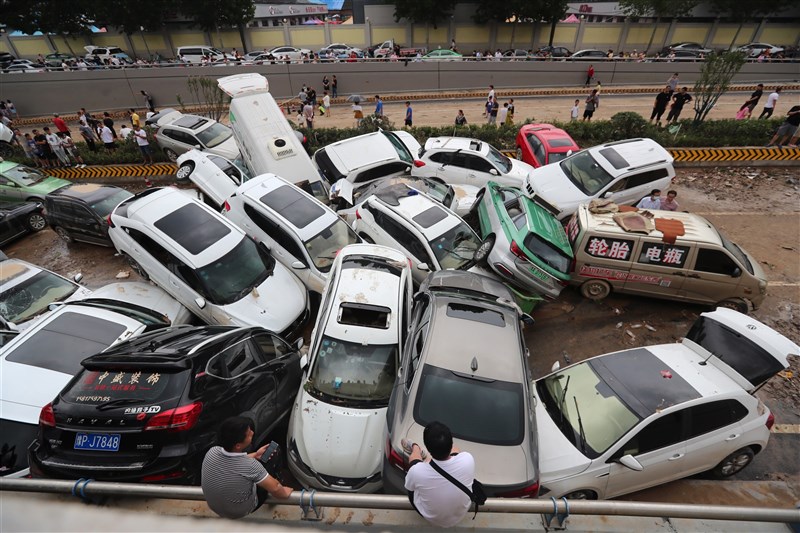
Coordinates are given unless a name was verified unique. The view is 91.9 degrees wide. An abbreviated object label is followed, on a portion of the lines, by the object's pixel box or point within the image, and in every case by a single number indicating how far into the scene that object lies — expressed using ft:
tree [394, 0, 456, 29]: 104.32
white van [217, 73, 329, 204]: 34.12
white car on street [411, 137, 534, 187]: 36.24
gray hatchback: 13.20
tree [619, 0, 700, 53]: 99.04
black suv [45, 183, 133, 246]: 30.94
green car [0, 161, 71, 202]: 36.70
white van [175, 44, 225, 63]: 100.78
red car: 38.17
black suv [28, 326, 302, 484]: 12.76
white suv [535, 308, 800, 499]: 14.51
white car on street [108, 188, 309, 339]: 22.67
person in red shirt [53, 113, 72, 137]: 50.34
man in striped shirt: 8.59
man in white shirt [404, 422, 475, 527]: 8.34
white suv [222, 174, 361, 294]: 25.61
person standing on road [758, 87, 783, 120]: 50.49
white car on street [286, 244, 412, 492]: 15.28
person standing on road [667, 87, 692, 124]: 49.90
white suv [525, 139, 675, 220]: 31.40
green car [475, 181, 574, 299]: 23.35
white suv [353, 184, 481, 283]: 25.08
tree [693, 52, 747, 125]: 42.14
